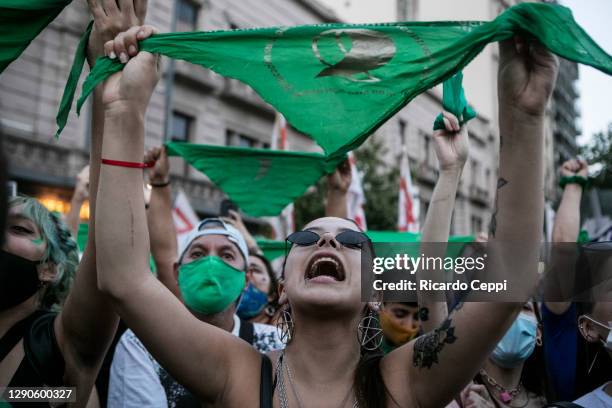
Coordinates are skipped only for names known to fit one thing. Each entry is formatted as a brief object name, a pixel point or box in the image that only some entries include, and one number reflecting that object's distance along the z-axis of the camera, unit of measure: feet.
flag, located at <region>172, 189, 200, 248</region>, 21.43
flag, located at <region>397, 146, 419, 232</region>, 28.50
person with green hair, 6.54
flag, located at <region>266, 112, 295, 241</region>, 24.70
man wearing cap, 8.66
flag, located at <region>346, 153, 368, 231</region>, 22.95
